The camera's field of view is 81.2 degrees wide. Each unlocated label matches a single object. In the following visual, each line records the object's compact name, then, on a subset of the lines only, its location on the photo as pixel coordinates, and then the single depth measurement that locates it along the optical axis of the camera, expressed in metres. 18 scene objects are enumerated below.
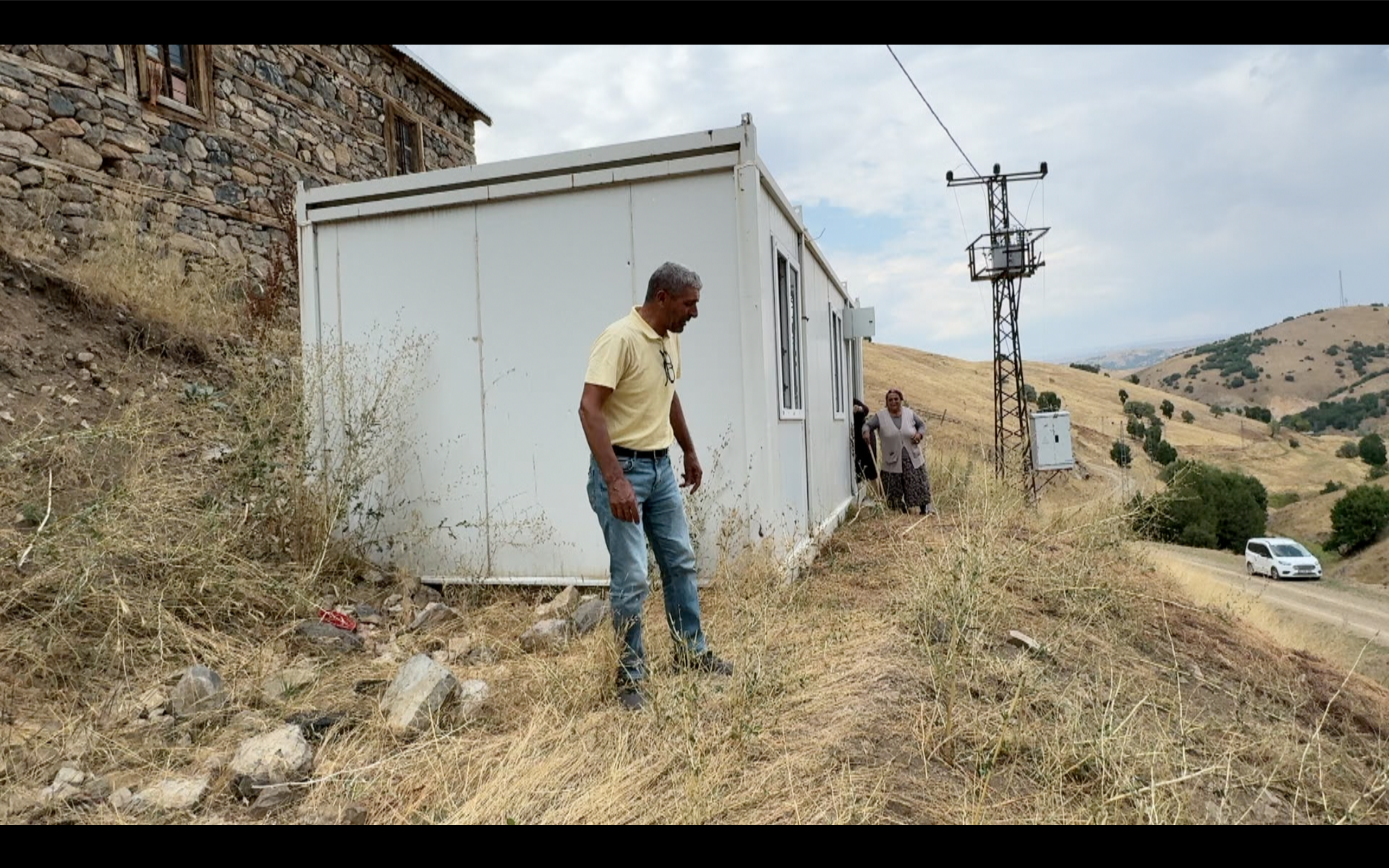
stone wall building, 8.29
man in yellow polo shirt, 3.24
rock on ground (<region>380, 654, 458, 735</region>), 3.23
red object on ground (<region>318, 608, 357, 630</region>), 4.71
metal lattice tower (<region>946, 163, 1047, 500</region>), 19.50
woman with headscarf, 9.05
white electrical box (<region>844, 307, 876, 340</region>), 10.98
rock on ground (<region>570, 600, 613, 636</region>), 4.55
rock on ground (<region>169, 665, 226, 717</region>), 3.38
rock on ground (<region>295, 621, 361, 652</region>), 4.38
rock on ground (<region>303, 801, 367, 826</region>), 2.52
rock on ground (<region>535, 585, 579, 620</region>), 5.04
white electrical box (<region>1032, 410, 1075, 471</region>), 15.38
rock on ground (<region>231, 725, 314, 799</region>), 2.76
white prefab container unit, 5.10
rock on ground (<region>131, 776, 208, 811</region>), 2.65
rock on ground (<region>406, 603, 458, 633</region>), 4.93
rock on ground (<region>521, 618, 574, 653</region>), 4.36
